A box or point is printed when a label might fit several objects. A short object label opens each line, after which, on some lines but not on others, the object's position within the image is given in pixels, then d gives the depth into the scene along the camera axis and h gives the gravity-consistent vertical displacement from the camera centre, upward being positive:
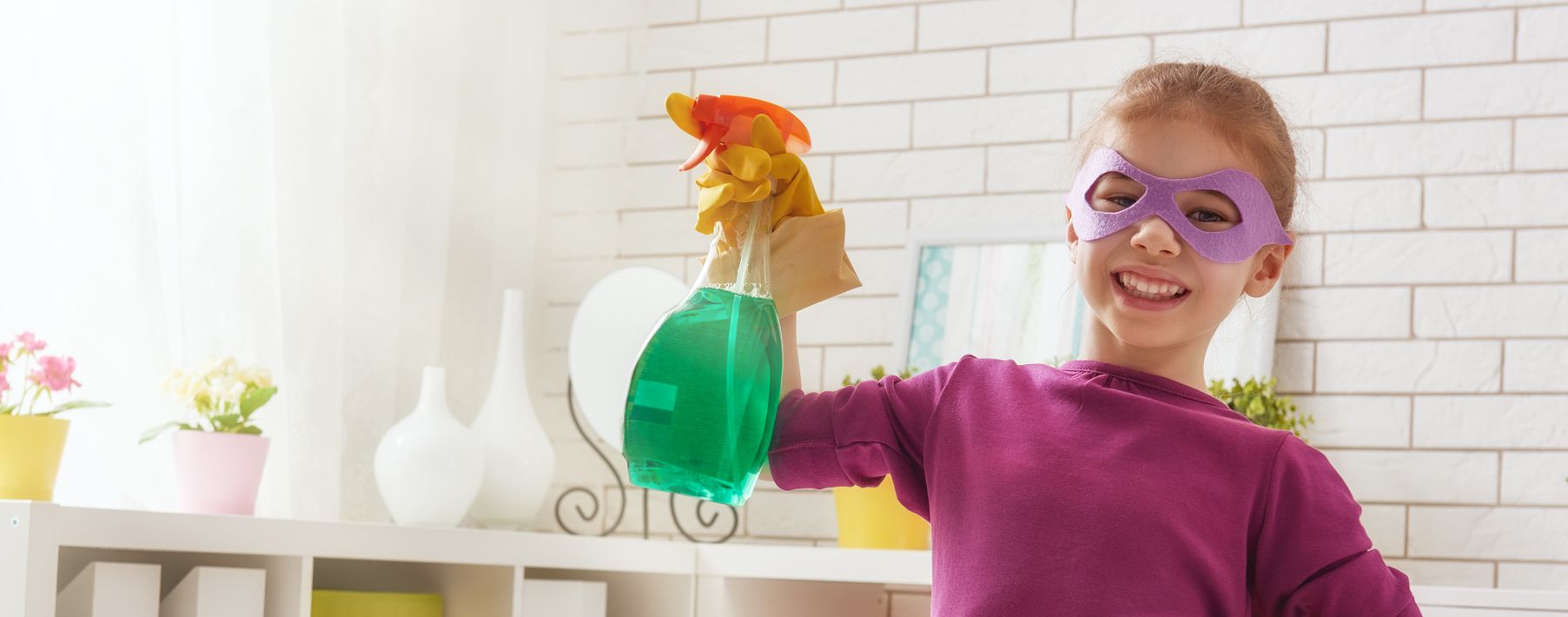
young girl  1.03 -0.08
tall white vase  2.34 -0.22
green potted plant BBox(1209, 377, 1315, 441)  2.29 -0.09
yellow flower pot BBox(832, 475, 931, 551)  2.36 -0.32
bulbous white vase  2.09 -0.23
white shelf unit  1.40 -0.36
